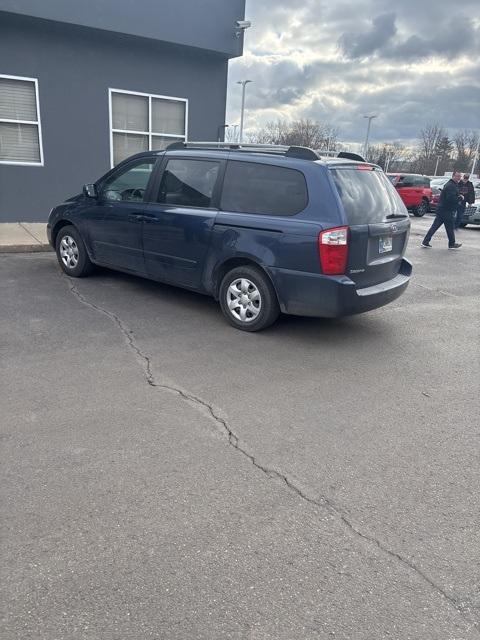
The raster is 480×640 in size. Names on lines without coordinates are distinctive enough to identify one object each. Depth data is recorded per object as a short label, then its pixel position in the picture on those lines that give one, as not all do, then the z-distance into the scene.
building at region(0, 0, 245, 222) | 9.88
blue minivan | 4.82
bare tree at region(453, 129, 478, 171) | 71.13
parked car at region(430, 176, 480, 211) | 21.61
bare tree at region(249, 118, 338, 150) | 49.72
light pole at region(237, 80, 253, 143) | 34.98
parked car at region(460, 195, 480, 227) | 17.39
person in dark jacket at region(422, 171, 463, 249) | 11.42
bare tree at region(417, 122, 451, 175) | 71.56
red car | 20.66
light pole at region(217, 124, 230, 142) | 12.59
